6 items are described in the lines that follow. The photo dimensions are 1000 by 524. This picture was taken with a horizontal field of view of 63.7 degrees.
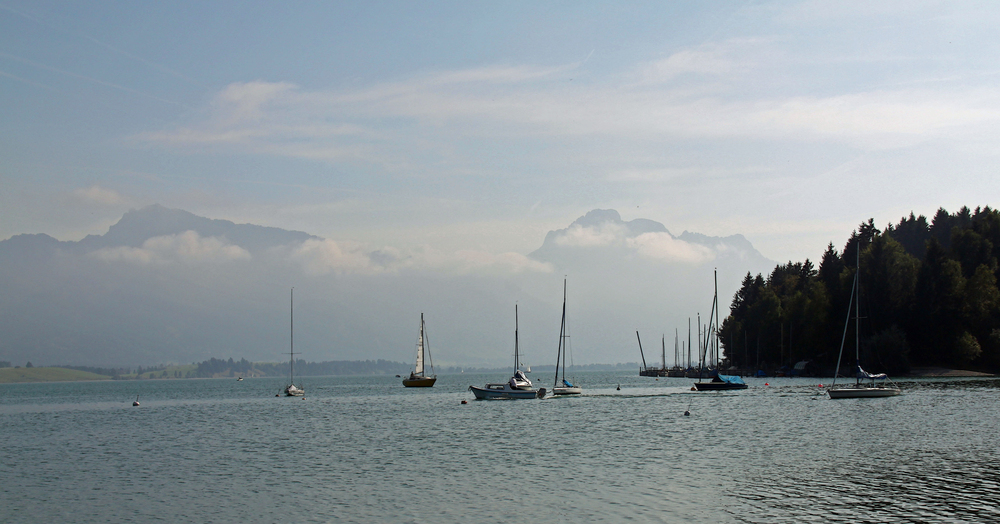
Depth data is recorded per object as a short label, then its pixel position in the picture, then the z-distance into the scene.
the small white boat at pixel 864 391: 94.62
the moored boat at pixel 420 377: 181.62
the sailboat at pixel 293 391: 156.38
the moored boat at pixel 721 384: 132.25
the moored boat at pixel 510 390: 116.81
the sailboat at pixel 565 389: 125.69
